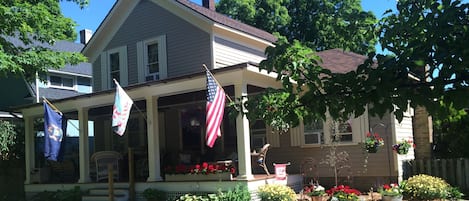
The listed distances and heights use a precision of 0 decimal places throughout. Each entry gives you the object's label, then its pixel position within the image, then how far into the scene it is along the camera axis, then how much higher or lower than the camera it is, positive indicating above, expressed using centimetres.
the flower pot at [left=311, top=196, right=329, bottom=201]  1137 -151
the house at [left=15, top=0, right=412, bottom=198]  1306 +105
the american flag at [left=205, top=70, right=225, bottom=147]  1048 +57
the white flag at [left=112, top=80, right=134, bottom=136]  1201 +68
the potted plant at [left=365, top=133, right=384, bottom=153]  1270 -34
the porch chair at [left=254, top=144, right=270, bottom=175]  1287 -59
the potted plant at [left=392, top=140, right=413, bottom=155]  1287 -48
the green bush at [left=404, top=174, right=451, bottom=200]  1141 -140
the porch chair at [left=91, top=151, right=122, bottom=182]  1498 -73
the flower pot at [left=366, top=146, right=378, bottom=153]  1272 -49
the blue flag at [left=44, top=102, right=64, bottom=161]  1389 +17
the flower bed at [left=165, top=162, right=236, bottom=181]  1190 -92
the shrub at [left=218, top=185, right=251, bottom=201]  1108 -135
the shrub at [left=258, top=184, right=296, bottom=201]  1138 -138
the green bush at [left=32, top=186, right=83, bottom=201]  1453 -164
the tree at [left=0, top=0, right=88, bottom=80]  1260 +291
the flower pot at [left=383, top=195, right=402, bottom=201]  1105 -152
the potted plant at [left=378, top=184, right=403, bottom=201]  1106 -143
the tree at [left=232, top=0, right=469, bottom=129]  250 +31
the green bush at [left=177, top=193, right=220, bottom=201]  1132 -143
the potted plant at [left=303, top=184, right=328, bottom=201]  1137 -142
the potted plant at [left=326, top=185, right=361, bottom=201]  1062 -137
